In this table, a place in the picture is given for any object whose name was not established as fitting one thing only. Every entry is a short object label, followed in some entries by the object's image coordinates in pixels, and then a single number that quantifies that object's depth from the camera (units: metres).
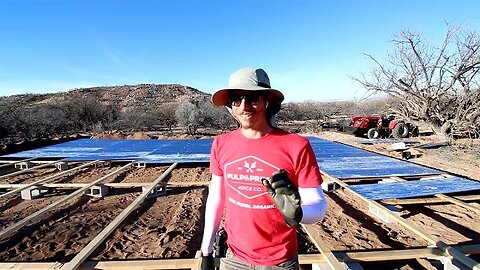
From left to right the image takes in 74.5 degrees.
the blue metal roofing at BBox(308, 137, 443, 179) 6.24
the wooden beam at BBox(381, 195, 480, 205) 4.52
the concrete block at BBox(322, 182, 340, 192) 5.56
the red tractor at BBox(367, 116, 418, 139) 15.28
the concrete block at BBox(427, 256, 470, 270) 2.74
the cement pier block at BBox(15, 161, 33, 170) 8.45
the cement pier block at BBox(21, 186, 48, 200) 6.04
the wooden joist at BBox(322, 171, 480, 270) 2.63
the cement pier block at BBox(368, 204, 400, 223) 3.83
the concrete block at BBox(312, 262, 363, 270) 2.72
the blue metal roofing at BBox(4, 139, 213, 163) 8.79
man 1.43
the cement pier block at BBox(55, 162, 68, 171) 8.18
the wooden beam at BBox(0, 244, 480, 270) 2.72
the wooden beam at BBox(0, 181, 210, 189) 5.96
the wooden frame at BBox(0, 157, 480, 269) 2.71
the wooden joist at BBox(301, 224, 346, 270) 2.62
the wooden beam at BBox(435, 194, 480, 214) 4.10
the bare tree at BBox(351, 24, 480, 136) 12.65
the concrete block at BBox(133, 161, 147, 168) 8.10
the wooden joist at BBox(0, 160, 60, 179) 6.64
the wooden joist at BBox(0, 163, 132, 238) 3.56
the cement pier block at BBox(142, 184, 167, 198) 6.15
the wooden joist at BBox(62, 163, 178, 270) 2.65
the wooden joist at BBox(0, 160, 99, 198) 5.40
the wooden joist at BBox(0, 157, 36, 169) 8.09
